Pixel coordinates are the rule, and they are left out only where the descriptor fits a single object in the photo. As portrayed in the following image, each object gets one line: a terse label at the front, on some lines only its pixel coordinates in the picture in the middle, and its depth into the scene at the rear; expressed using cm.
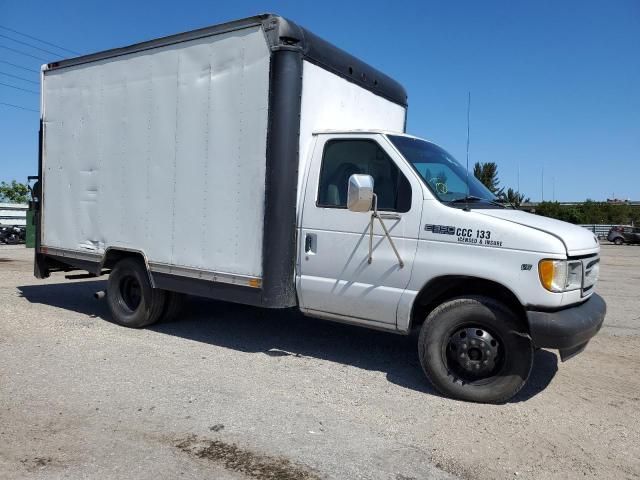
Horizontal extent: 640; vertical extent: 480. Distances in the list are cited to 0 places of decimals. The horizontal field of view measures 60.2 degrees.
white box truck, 456
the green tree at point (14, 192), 4072
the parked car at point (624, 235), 3472
